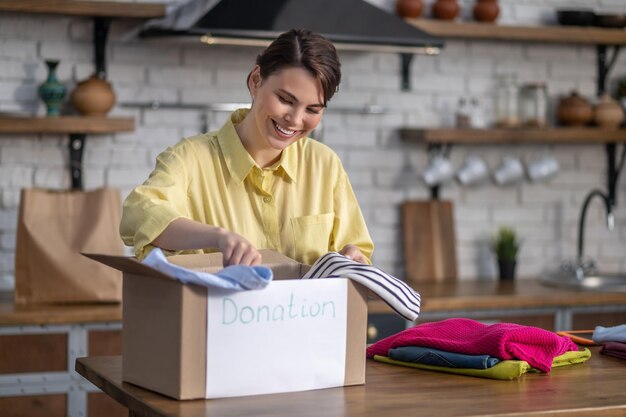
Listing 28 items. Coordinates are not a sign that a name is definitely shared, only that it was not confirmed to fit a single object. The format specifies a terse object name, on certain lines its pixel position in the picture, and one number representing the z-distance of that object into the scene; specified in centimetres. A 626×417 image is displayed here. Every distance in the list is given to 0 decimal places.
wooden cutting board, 454
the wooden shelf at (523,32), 437
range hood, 372
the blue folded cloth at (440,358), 209
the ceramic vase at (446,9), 444
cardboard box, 178
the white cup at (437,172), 449
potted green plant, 456
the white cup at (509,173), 466
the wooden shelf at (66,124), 386
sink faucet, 452
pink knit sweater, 211
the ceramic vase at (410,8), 439
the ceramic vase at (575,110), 466
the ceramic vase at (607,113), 468
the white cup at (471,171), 459
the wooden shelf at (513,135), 441
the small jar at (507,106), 461
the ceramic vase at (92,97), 396
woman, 220
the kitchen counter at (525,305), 399
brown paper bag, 371
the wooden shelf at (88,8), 384
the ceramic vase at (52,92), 394
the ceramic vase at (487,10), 450
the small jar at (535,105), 462
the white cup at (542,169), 467
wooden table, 176
